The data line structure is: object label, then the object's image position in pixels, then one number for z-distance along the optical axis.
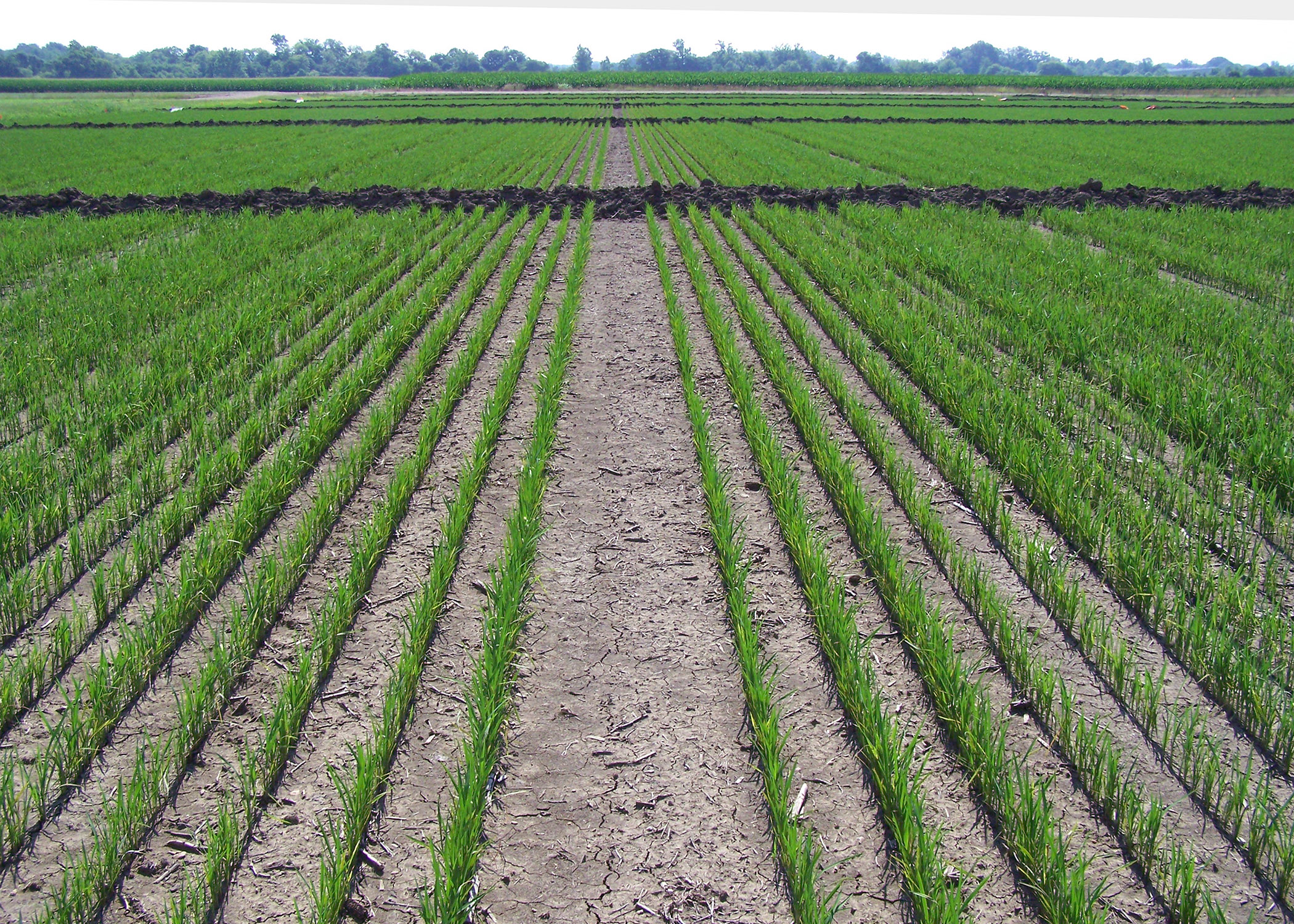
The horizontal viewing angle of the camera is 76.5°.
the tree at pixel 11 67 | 112.12
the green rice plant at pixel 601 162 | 17.38
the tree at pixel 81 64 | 118.12
